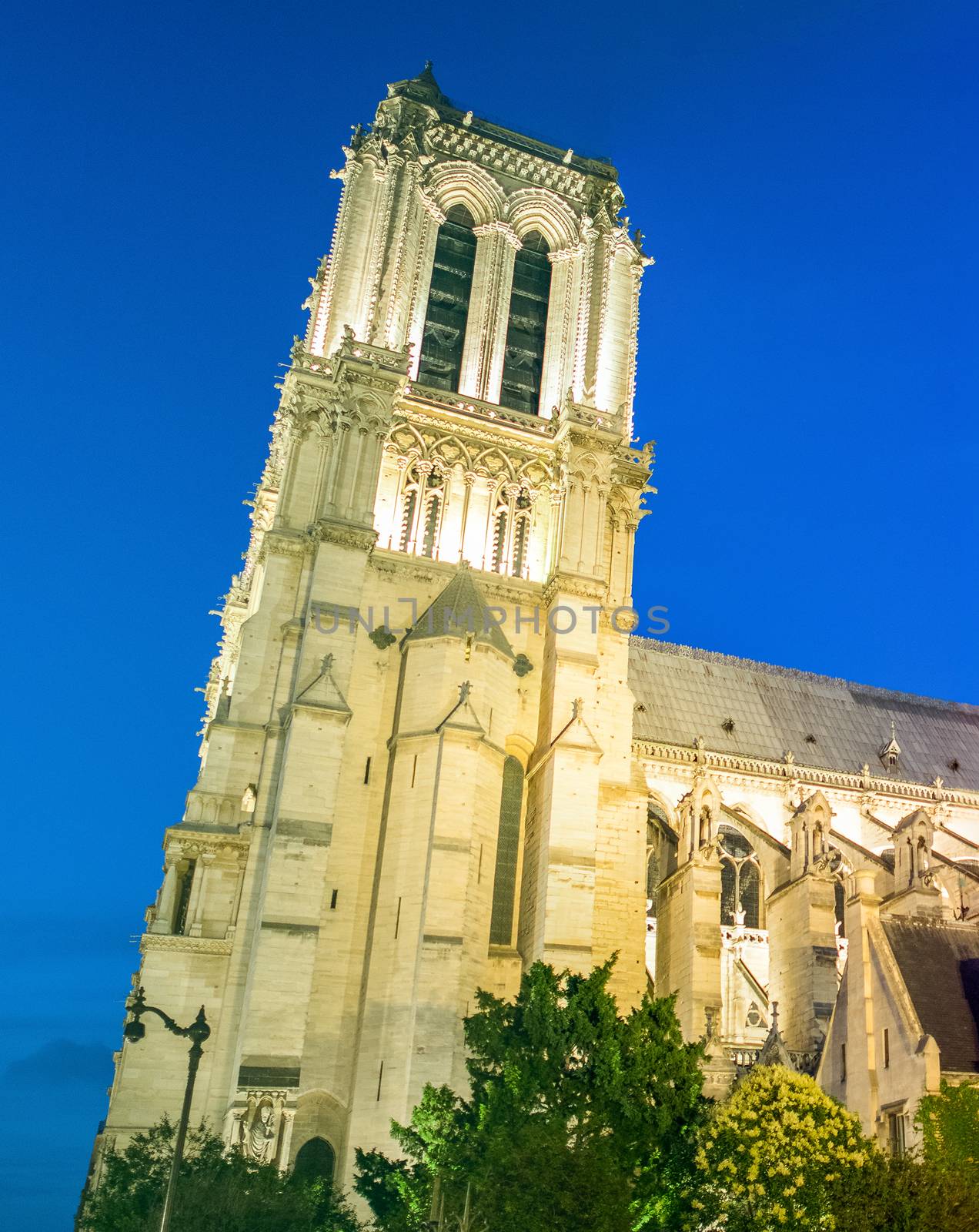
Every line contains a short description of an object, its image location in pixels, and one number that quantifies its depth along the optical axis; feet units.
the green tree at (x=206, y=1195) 76.23
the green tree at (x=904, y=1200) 65.10
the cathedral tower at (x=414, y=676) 99.45
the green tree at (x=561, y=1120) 68.03
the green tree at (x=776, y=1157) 68.23
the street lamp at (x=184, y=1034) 59.61
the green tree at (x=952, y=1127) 72.08
